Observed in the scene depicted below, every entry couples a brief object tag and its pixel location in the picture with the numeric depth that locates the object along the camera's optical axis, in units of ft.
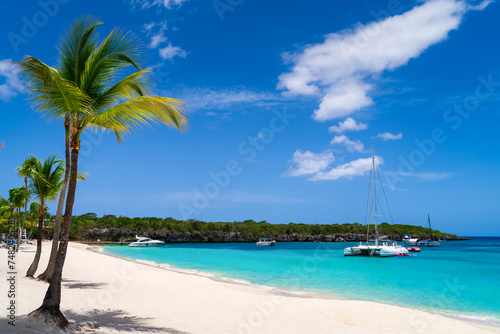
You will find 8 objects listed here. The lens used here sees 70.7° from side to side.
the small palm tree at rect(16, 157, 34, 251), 57.50
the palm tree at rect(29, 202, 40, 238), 162.16
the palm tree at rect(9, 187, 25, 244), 107.45
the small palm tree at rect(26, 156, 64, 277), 55.16
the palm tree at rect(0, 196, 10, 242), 126.85
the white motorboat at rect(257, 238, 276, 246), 338.34
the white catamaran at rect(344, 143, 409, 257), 178.29
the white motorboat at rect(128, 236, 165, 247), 289.94
